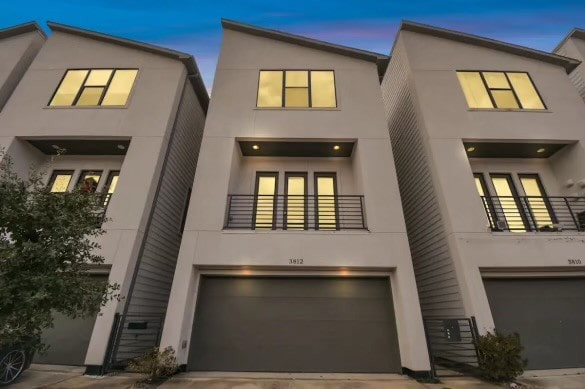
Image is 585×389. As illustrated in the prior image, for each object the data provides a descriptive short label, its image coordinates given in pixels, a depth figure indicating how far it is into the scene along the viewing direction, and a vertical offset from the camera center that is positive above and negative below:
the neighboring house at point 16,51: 9.27 +9.22
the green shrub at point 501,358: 5.32 -0.52
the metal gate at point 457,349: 5.88 -0.45
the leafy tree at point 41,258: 4.14 +0.97
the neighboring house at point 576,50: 10.56 +10.52
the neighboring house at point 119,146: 6.57 +5.04
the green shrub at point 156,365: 5.38 -0.73
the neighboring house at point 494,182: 6.58 +4.06
